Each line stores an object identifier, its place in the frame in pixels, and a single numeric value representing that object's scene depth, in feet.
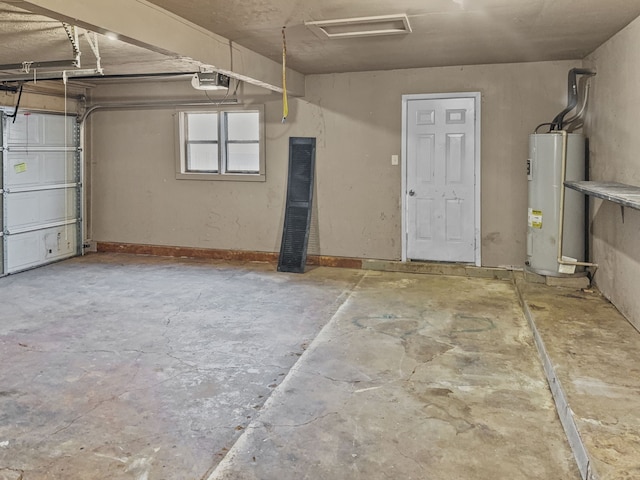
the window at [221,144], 23.68
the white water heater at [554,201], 17.43
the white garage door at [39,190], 21.02
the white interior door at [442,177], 20.47
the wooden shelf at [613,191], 10.31
